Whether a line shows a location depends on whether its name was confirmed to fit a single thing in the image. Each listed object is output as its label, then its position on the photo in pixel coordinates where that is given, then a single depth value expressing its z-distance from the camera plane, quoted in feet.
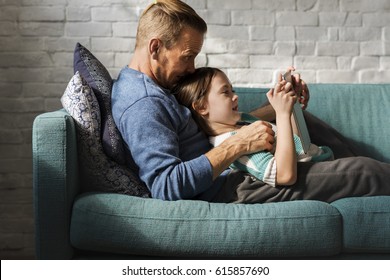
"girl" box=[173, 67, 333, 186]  7.14
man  6.97
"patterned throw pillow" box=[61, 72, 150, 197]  7.34
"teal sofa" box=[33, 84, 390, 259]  6.64
